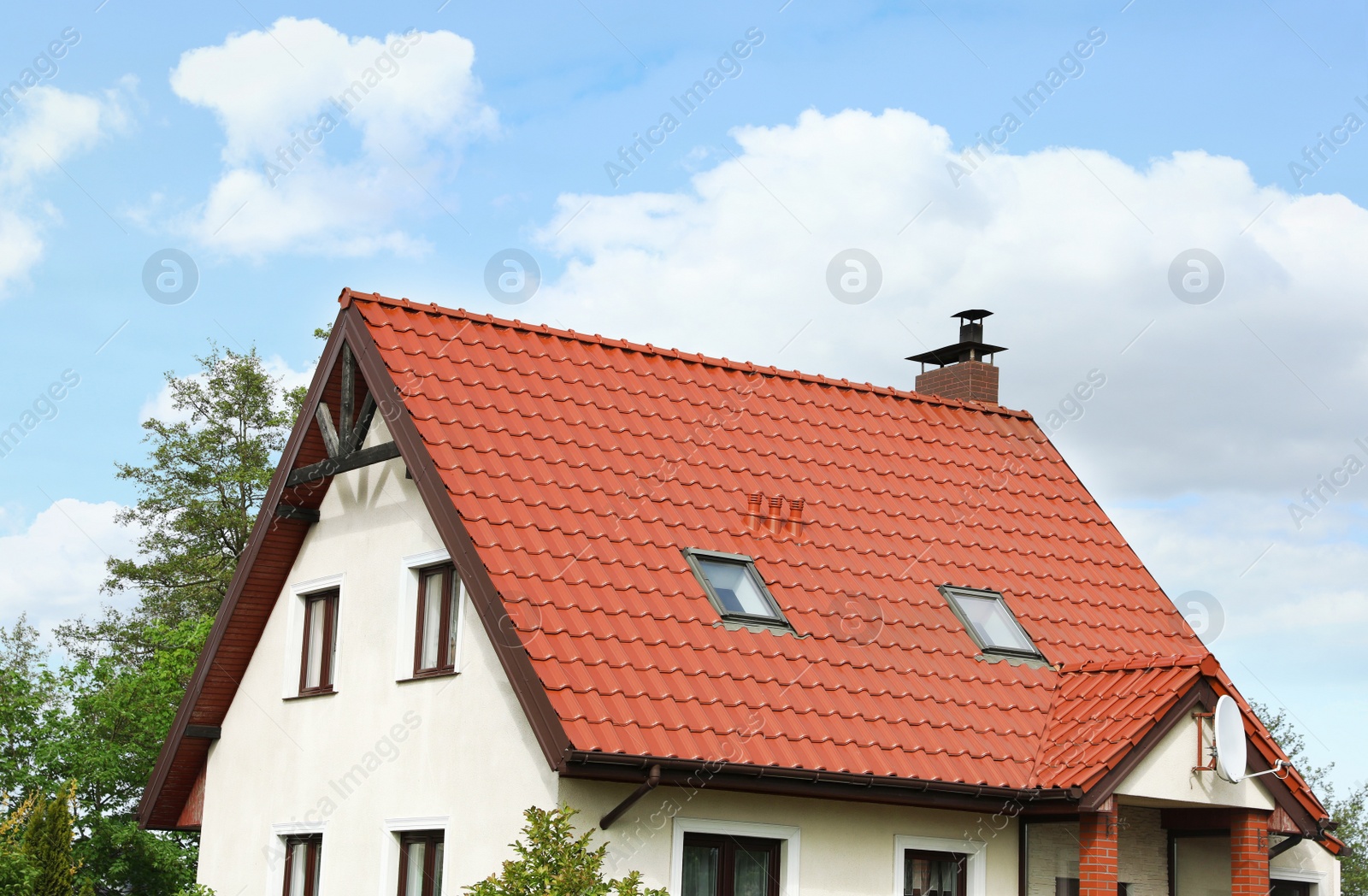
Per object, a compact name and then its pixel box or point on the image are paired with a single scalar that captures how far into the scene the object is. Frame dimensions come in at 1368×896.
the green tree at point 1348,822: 46.03
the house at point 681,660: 12.40
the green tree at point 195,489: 36.50
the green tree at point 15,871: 16.88
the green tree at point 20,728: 27.89
